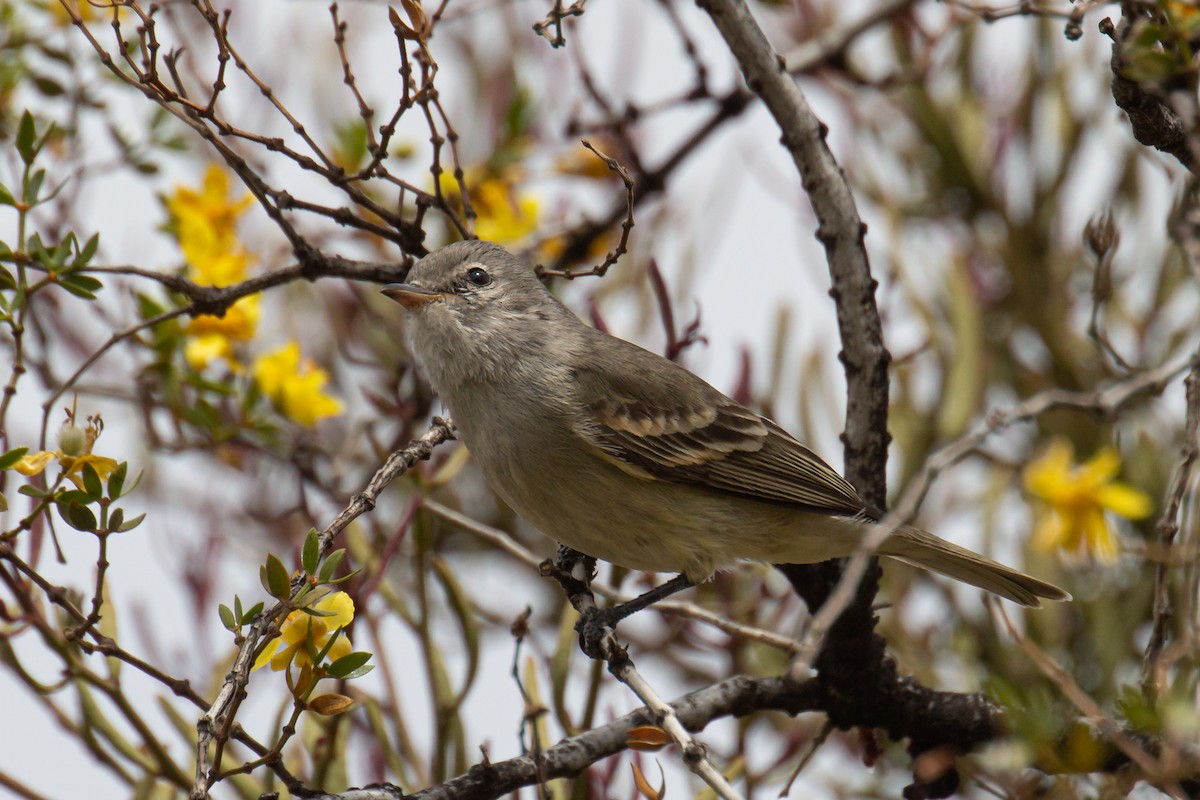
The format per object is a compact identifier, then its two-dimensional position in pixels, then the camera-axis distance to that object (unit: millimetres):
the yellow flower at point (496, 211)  8937
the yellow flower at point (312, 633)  4977
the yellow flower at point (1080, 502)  5656
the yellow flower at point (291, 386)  7746
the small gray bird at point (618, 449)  7594
